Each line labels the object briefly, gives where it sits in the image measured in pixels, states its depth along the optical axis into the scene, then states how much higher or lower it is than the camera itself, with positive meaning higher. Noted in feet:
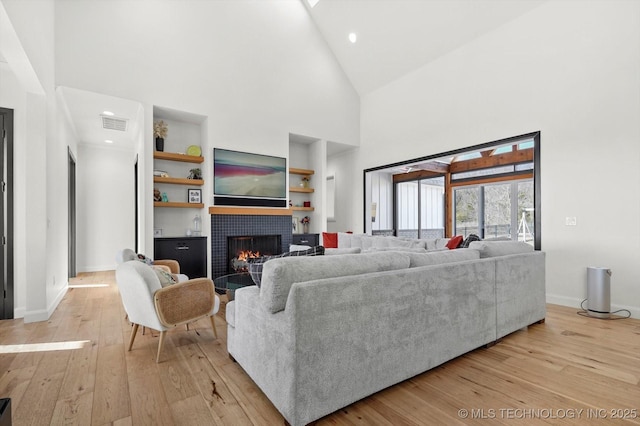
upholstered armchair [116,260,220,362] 7.71 -2.18
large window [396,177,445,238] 28.02 +0.40
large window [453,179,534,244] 21.70 +0.18
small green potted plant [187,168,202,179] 17.17 +2.12
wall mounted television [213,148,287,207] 17.03 +1.92
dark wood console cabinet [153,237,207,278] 15.39 -1.97
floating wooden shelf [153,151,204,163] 15.78 +2.86
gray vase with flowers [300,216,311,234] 22.26 -0.73
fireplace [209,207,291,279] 16.78 -0.83
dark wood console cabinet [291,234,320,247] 20.30 -1.72
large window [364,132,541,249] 21.48 +1.41
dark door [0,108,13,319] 11.12 +0.00
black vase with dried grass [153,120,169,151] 16.17 +4.07
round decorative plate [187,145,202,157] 17.17 +3.39
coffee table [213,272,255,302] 9.84 -2.29
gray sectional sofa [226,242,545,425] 5.15 -2.13
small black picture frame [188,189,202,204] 17.07 +0.91
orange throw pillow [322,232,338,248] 18.10 -1.56
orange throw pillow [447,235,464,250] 11.78 -1.11
